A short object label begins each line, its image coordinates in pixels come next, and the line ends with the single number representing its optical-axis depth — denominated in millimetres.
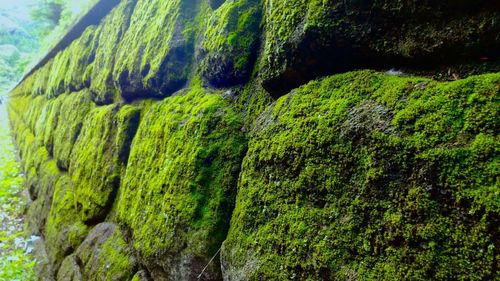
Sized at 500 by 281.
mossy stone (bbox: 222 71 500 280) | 825
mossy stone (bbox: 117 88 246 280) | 1626
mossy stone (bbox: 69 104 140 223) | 2906
